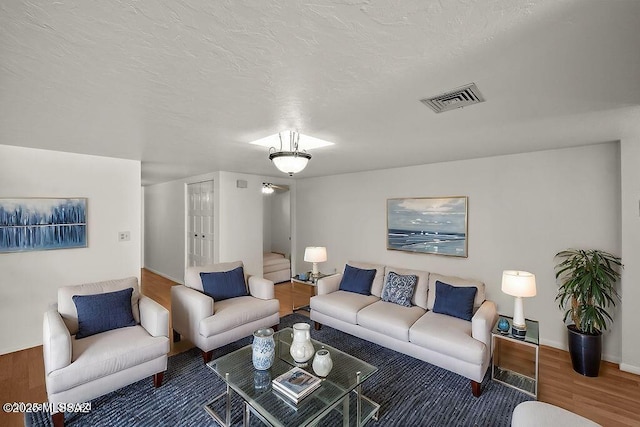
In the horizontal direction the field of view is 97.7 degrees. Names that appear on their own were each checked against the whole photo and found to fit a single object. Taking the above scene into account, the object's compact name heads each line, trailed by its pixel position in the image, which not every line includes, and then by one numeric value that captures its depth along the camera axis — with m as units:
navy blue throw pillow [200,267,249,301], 3.33
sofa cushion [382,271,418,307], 3.36
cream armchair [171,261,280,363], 2.83
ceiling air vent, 1.69
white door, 5.21
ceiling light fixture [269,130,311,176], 2.39
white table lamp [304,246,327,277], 4.30
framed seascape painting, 3.86
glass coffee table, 1.74
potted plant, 2.63
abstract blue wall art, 3.02
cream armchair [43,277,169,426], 1.95
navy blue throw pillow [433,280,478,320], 2.91
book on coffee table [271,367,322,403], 1.84
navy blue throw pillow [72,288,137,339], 2.40
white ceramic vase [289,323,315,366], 2.22
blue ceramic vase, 2.14
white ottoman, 1.55
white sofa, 2.44
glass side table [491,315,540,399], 2.42
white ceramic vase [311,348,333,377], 2.04
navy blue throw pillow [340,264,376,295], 3.76
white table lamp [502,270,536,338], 2.54
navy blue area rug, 2.06
